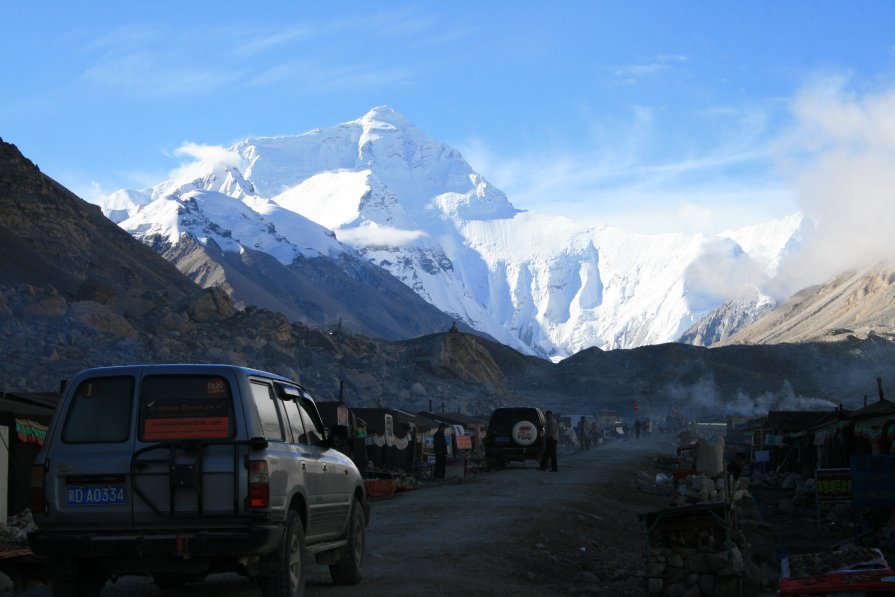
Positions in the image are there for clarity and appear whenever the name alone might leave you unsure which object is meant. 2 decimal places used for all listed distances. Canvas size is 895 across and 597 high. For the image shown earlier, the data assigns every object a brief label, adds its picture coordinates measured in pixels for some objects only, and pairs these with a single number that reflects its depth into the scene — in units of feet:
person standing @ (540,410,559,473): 116.47
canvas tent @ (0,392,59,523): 52.60
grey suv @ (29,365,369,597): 28.22
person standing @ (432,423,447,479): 115.75
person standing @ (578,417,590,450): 219.41
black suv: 121.80
